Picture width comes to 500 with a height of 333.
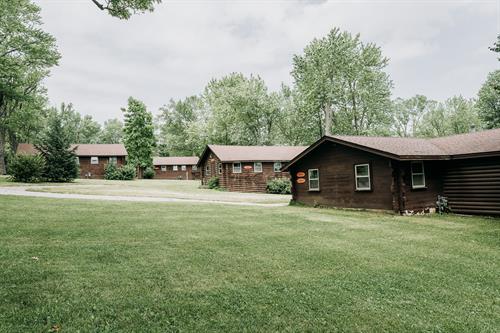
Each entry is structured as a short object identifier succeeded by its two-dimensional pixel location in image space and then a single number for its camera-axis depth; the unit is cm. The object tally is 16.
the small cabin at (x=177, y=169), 6362
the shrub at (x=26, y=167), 2986
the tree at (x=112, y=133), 9280
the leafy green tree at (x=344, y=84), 4550
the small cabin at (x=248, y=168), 3438
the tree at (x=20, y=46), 3519
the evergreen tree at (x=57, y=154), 3216
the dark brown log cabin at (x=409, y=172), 1526
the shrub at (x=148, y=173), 5719
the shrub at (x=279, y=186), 3227
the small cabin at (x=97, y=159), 5097
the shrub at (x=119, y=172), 4728
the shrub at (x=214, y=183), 3684
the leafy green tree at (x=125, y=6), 1104
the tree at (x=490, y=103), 4368
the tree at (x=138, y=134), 5541
